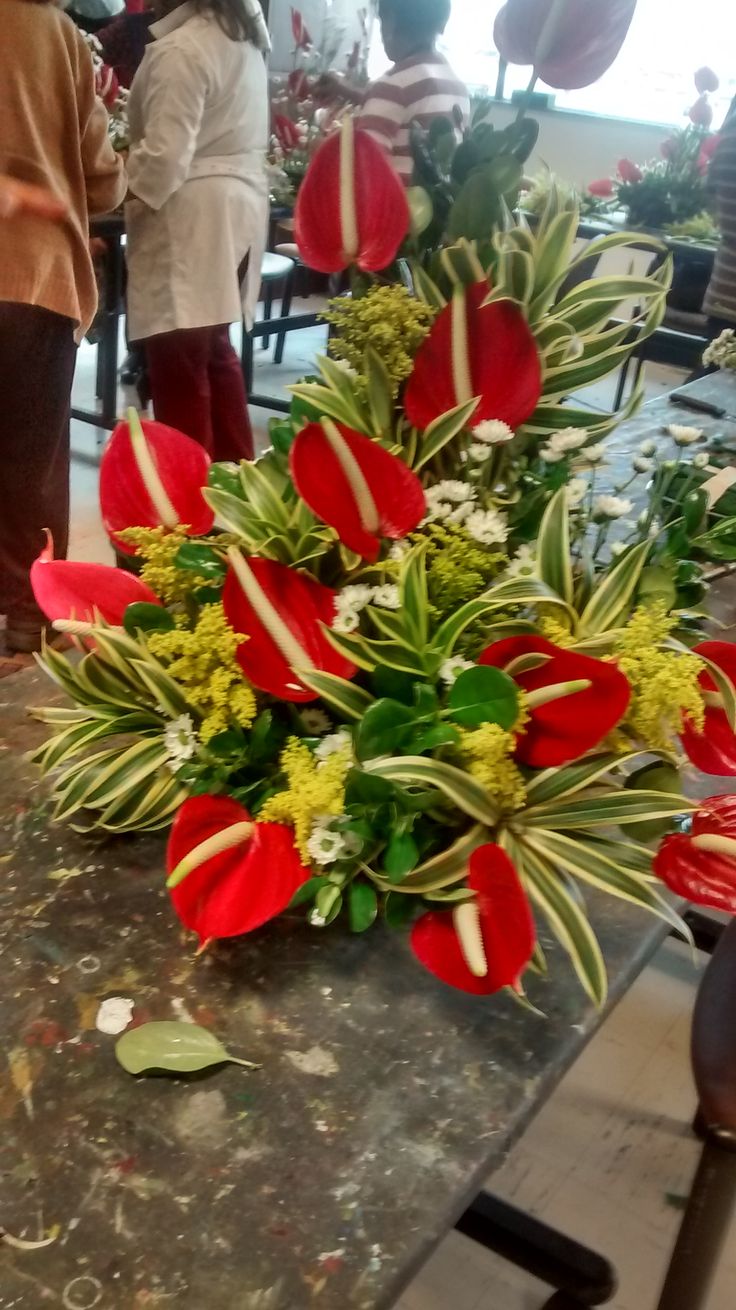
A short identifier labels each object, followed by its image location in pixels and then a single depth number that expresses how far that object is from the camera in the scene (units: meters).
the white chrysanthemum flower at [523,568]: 0.75
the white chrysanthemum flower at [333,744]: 0.69
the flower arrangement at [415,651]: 0.64
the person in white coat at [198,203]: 2.22
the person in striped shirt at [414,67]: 1.97
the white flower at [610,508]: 0.78
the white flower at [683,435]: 0.88
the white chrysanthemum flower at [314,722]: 0.73
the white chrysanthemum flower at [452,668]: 0.68
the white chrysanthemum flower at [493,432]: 0.71
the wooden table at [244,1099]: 0.51
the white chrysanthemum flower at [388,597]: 0.70
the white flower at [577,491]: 0.77
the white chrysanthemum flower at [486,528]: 0.72
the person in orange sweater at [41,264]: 1.69
